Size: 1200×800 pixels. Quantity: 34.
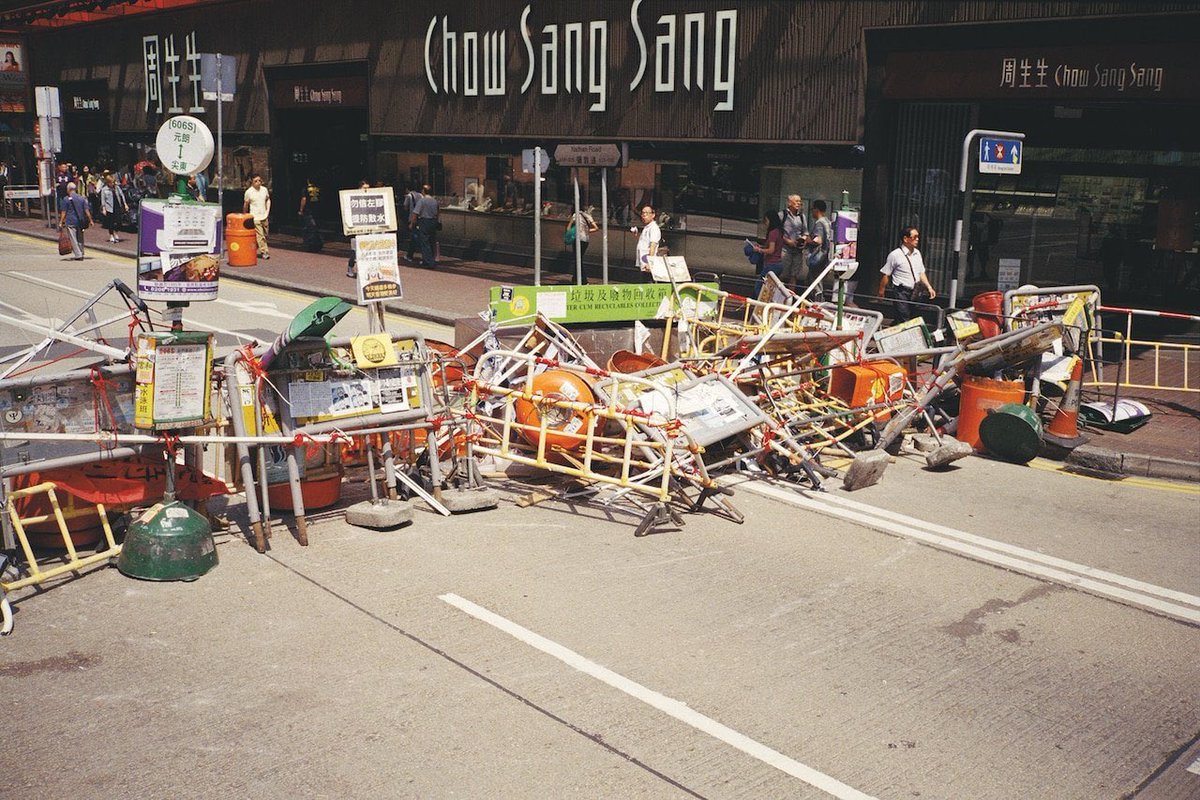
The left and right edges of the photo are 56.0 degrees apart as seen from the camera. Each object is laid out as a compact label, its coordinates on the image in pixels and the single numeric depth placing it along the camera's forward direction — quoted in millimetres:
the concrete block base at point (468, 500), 8945
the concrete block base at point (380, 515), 8406
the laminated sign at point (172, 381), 7320
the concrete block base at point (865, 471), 9953
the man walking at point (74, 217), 25484
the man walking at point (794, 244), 18609
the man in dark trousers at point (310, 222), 29141
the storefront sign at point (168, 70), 35094
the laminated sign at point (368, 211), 9523
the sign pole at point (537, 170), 18297
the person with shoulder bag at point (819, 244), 18734
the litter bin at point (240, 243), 25156
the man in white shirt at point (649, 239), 18938
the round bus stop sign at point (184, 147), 8312
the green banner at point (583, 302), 11461
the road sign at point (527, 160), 19109
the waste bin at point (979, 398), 11945
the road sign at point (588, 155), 17453
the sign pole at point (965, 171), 14133
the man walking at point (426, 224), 24984
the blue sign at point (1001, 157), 14055
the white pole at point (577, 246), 18938
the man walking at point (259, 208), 25750
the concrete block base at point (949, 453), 10727
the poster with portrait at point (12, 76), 44938
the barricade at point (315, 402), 7945
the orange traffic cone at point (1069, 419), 11914
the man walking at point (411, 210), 25125
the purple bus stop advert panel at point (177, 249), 7750
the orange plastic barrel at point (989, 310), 12711
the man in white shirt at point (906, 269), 15859
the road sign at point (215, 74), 24516
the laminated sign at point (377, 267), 9594
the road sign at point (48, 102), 29516
